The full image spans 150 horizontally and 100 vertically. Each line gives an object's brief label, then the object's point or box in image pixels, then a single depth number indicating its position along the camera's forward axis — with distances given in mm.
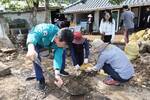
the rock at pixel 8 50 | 3745
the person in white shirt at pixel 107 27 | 3622
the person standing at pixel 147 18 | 6644
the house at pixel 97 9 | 6555
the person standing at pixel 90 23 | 7970
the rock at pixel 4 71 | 2510
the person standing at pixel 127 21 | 4406
